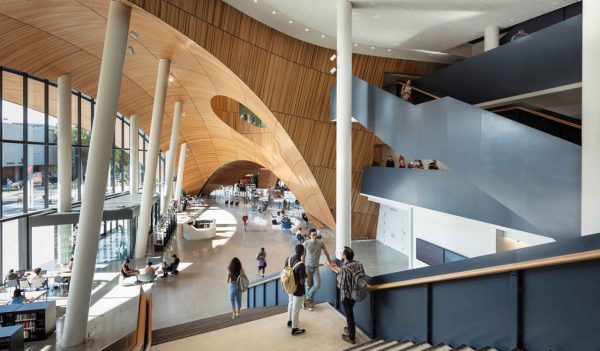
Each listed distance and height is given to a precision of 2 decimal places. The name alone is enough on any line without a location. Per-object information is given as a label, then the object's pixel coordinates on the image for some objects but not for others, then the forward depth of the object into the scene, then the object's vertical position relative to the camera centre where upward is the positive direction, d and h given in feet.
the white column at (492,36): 36.45 +13.83
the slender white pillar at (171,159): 60.03 +2.13
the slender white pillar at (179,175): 86.19 -0.78
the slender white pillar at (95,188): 22.37 -1.05
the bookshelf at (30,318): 23.35 -9.61
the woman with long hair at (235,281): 22.00 -6.91
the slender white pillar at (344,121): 29.96 +4.34
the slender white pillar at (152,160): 44.52 +1.46
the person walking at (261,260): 37.22 -9.11
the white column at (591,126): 13.60 +1.79
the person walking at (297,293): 15.99 -5.46
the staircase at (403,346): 12.12 -6.61
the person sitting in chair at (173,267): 37.35 -10.03
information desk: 57.26 -9.68
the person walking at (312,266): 19.45 -5.20
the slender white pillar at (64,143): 42.09 +3.35
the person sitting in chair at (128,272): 35.32 -9.87
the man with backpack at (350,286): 15.38 -4.93
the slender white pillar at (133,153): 69.82 +3.61
